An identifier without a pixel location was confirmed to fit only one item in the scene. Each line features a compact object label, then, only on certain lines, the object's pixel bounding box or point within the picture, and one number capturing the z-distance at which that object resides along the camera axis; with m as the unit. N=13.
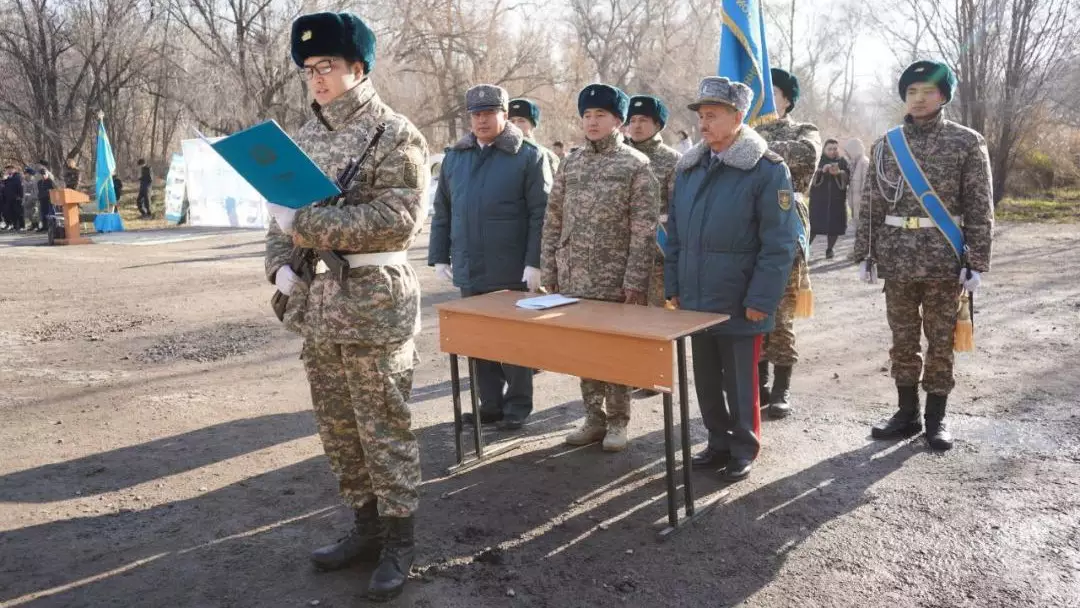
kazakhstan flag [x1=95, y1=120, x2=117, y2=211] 19.39
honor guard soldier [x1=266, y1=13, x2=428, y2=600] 3.01
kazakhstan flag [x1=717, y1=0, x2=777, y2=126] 5.71
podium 15.69
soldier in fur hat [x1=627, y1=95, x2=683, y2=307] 5.54
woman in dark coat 12.42
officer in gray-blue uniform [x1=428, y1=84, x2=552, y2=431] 5.04
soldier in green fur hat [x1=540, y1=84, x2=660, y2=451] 4.60
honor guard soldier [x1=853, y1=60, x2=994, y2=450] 4.57
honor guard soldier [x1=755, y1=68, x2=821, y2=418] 5.45
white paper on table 4.11
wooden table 3.49
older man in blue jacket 4.08
